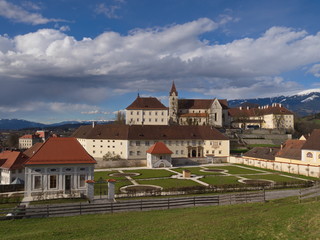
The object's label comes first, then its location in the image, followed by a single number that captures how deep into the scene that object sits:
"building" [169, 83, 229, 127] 106.94
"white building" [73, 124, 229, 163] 67.69
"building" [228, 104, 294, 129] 115.88
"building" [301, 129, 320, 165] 49.44
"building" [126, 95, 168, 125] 93.50
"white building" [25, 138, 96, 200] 30.97
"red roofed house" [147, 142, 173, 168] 59.38
